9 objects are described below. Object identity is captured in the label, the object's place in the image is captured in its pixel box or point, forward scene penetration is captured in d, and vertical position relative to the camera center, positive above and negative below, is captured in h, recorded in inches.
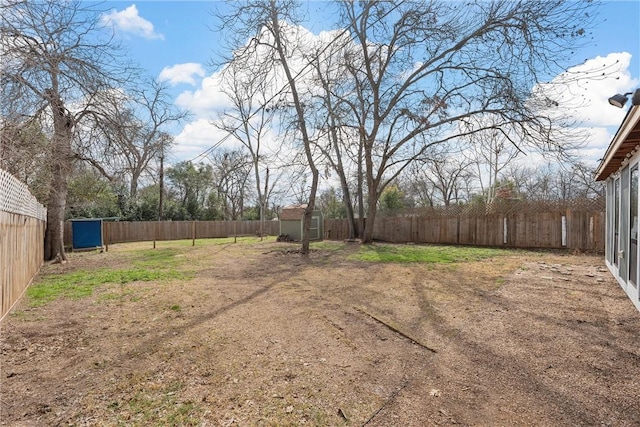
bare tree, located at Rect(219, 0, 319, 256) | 400.8 +197.7
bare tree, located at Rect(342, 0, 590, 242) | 364.8 +170.9
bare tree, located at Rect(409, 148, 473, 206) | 1164.9 +103.5
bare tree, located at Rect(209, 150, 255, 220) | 1238.3 +144.4
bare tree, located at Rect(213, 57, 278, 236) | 417.1 +173.1
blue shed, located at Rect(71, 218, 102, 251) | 538.6 -25.2
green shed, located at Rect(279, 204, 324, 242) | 700.7 -10.4
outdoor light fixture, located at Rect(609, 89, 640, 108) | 148.5 +50.6
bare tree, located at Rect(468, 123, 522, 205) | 450.0 +101.5
